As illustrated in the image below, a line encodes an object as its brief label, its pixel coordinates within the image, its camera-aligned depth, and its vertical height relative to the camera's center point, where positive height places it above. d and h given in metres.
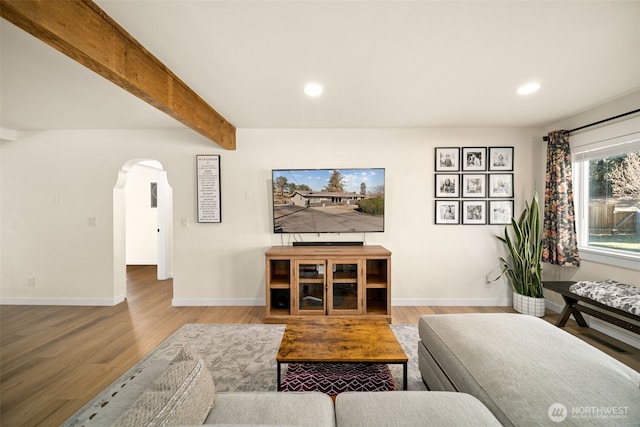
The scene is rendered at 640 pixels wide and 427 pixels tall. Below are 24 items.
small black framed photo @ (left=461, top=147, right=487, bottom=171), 3.45 +0.70
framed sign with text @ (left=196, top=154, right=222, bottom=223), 3.48 +0.32
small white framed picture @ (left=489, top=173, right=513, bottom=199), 3.44 +0.34
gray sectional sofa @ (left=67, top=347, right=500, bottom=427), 0.82 -0.78
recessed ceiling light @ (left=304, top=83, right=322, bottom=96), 2.24 +1.09
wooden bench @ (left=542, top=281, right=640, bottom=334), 2.16 -0.95
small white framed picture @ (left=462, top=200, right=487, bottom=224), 3.46 +0.00
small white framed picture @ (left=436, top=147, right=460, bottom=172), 3.46 +0.72
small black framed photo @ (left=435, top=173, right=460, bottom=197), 3.46 +0.35
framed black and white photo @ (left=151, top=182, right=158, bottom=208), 5.98 +0.44
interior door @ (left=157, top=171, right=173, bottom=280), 4.80 -0.27
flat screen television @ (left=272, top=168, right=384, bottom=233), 3.38 +0.16
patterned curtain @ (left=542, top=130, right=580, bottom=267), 2.98 +0.04
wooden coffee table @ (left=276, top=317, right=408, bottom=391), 1.58 -0.88
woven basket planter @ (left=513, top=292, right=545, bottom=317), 3.10 -1.14
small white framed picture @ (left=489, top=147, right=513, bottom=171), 3.44 +0.70
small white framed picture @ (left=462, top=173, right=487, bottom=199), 3.45 +0.36
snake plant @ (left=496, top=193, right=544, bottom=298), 3.17 -0.52
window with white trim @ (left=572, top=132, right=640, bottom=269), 2.54 +0.12
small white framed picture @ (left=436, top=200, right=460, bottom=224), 3.48 -0.01
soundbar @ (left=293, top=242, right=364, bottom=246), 3.43 -0.42
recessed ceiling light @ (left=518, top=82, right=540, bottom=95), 2.24 +1.09
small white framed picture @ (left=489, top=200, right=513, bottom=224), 3.45 +0.00
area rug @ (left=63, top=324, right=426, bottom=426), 1.92 -1.26
